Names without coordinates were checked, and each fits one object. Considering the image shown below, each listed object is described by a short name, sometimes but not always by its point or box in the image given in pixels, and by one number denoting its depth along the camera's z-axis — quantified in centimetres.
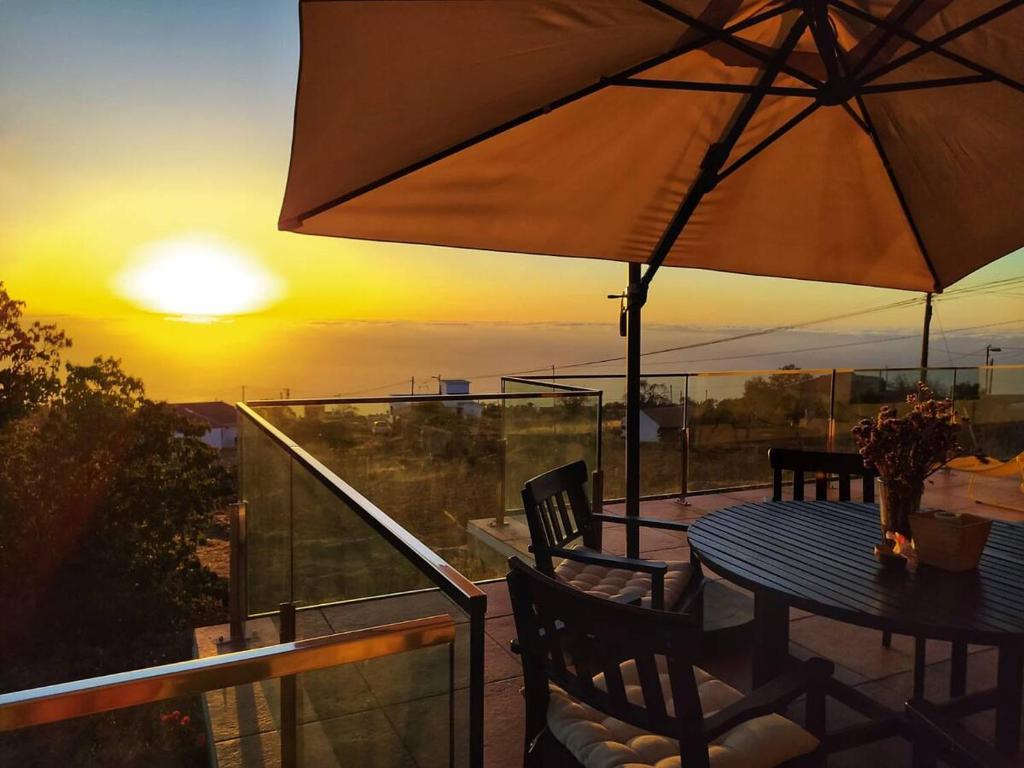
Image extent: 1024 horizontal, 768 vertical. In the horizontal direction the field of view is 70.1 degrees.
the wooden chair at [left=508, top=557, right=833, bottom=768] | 149
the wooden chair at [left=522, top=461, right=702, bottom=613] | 254
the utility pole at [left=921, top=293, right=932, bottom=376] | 2519
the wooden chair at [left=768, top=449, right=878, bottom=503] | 333
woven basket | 222
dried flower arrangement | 221
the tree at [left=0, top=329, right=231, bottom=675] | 1430
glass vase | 230
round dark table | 191
